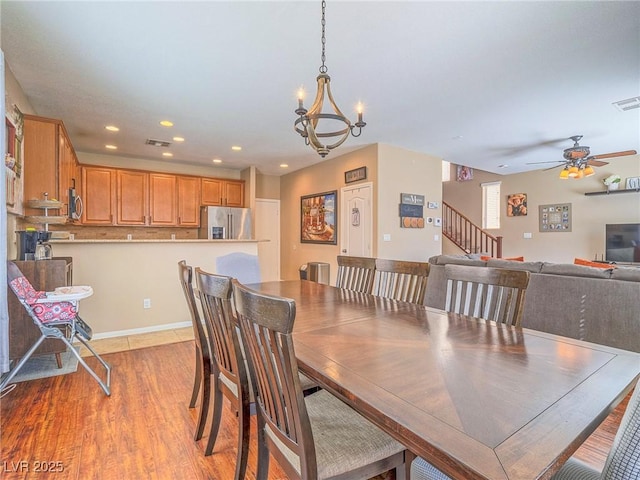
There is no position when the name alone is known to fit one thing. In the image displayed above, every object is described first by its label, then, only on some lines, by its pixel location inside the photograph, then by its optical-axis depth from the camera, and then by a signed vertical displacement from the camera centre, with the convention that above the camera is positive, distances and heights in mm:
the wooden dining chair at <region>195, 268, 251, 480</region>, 1316 -495
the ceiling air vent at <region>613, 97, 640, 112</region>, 3316 +1429
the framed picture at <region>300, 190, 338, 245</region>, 5801 +361
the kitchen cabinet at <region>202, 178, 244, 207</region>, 6234 +891
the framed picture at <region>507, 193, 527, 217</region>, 7148 +750
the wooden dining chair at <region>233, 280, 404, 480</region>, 918 -657
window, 7734 +796
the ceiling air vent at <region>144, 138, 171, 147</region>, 4801 +1430
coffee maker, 2787 -82
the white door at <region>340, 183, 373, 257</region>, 5082 +272
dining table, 664 -428
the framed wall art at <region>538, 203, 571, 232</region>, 6535 +426
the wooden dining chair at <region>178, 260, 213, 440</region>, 1831 -675
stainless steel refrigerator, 5954 +263
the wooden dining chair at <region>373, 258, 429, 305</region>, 2133 -313
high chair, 2273 -534
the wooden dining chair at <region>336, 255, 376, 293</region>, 2609 -313
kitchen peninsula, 3682 -527
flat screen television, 5605 -73
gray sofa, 2641 -585
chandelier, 1982 +760
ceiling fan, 4547 +1149
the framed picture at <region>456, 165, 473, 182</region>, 8125 +1635
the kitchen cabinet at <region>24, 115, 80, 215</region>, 3016 +765
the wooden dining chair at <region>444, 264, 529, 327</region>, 1643 -299
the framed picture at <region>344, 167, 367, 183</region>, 5102 +1025
